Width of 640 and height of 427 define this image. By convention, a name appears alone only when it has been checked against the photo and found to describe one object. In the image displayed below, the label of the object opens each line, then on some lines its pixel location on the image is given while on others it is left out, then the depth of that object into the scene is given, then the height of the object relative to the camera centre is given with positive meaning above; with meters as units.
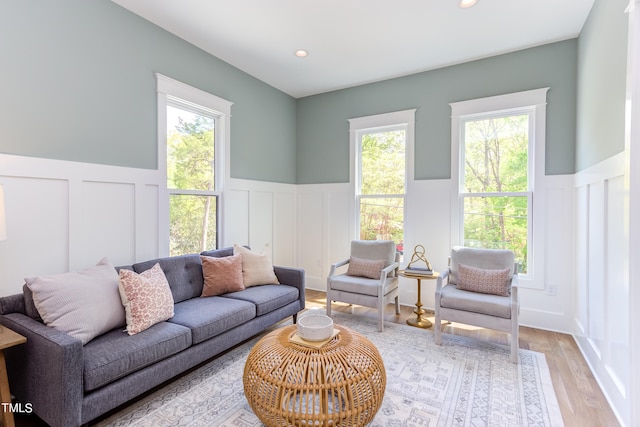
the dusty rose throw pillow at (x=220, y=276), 3.01 -0.64
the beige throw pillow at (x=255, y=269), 3.29 -0.62
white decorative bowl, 1.95 -0.73
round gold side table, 3.42 -1.14
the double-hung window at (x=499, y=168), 3.54 +0.51
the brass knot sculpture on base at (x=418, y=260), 3.56 -0.61
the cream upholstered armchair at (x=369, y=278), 3.41 -0.78
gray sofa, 1.62 -0.88
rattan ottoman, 1.65 -0.93
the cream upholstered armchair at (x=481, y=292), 2.71 -0.77
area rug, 1.94 -1.27
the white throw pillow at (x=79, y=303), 1.87 -0.58
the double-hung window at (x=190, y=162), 3.21 +0.53
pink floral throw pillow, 2.14 -0.64
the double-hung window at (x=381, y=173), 4.31 +0.54
